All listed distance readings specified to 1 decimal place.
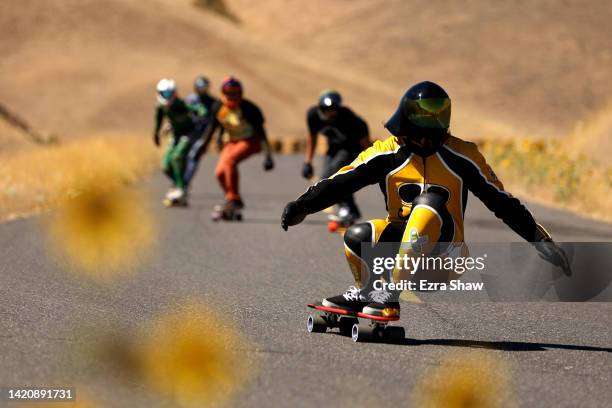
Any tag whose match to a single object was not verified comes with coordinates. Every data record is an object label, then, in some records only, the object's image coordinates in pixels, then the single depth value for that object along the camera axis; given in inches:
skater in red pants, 1472.7
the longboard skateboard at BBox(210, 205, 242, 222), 1441.9
